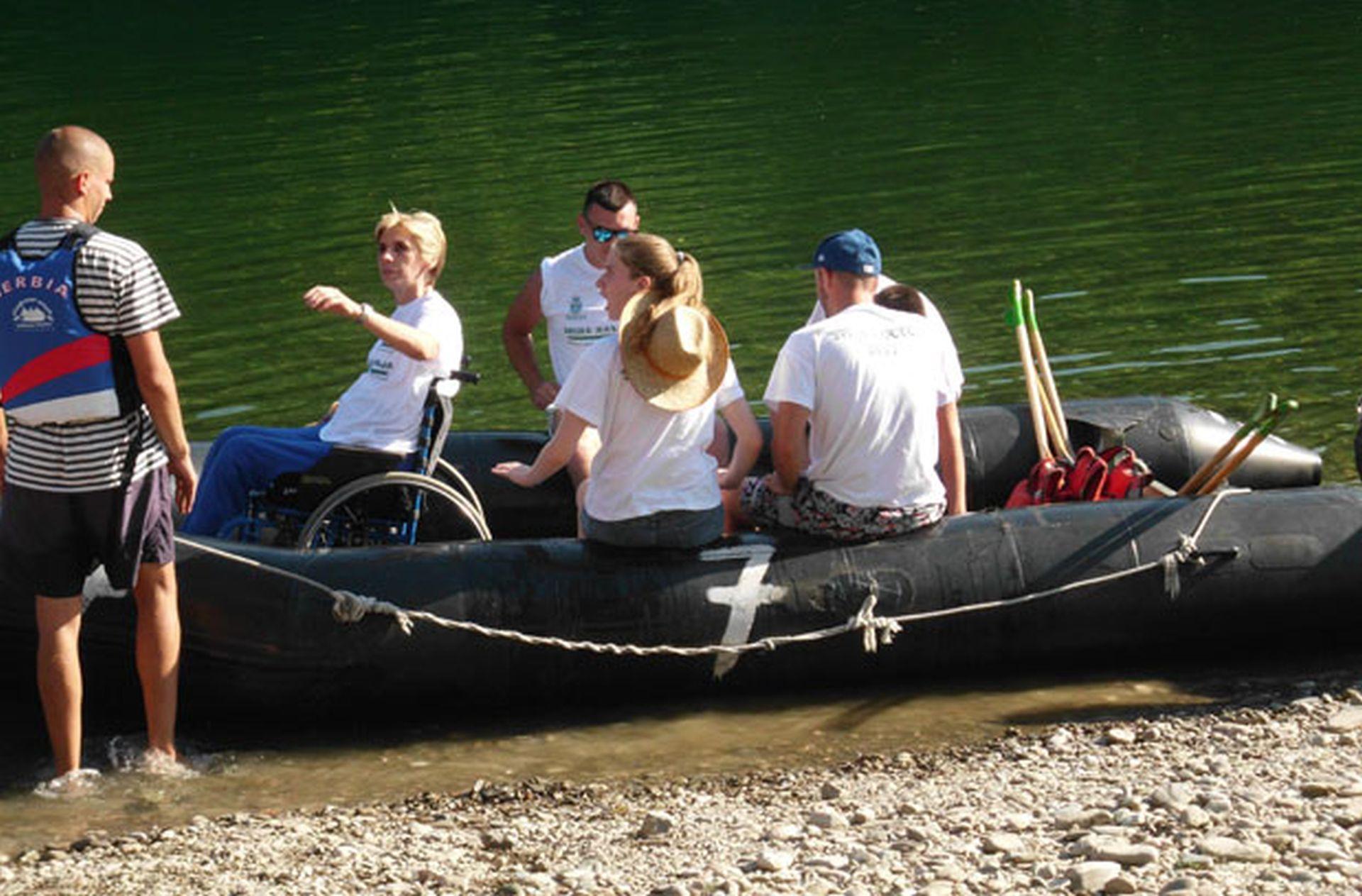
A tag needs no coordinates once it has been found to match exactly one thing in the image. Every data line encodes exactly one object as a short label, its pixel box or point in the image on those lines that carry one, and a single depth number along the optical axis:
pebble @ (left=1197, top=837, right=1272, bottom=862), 10.05
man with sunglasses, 15.87
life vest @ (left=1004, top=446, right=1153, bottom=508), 15.31
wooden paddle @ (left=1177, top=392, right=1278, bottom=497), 14.58
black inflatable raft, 13.32
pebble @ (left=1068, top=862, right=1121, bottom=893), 9.78
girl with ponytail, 12.92
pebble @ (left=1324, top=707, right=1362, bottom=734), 12.43
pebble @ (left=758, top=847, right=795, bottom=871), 10.54
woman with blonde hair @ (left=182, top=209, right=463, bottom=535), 14.27
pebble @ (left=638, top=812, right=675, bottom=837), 11.38
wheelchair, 14.08
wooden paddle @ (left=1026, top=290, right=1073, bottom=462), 16.39
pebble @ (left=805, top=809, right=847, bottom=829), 11.30
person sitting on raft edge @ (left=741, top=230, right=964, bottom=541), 13.37
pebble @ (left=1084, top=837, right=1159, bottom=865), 10.07
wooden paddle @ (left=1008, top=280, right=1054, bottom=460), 16.25
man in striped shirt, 11.73
